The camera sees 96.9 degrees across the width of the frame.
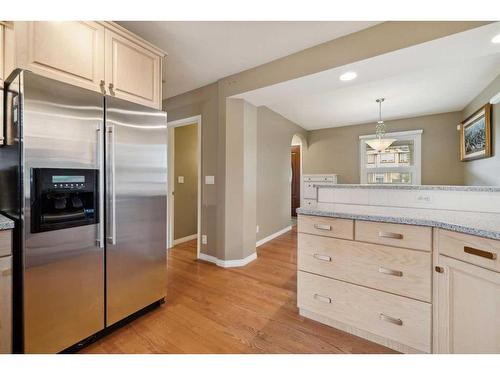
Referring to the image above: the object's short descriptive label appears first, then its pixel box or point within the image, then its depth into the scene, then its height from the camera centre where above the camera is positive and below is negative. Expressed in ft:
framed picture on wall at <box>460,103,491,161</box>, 9.98 +2.62
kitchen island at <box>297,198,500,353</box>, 3.55 -1.82
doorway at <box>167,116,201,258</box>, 11.64 +0.21
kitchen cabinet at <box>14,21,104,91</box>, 4.17 +2.77
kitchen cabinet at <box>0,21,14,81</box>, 4.31 +2.67
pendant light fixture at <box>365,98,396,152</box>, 12.43 +2.57
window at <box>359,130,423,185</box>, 15.96 +1.91
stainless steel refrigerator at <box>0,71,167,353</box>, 3.92 -0.43
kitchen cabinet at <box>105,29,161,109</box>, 5.34 +3.01
